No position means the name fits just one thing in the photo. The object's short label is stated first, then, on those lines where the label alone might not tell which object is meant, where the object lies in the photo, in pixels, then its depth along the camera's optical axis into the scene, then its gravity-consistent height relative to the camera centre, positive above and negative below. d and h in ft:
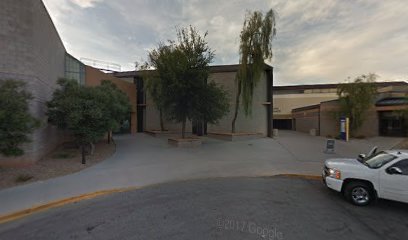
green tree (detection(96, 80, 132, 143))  33.94 +2.67
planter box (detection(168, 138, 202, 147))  45.11 -5.08
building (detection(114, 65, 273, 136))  71.00 +5.79
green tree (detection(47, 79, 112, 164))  29.42 +1.35
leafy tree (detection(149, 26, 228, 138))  44.34 +8.62
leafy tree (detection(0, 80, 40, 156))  18.61 +0.05
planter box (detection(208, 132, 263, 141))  58.04 -4.64
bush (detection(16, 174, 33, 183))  21.64 -6.53
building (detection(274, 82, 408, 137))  70.69 +1.97
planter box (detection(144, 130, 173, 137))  69.33 -4.39
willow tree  57.06 +21.97
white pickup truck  15.21 -4.58
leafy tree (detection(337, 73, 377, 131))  68.54 +8.47
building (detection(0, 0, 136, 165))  25.94 +9.26
